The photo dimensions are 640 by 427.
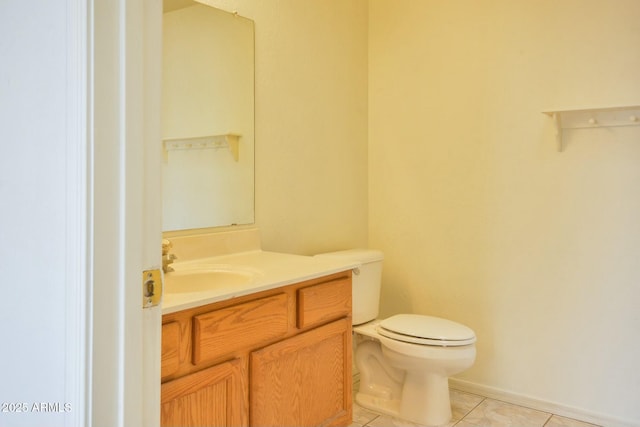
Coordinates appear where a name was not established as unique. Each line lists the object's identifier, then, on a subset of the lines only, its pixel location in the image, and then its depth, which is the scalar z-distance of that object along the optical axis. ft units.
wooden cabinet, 4.50
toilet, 7.22
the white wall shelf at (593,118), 7.26
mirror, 6.25
